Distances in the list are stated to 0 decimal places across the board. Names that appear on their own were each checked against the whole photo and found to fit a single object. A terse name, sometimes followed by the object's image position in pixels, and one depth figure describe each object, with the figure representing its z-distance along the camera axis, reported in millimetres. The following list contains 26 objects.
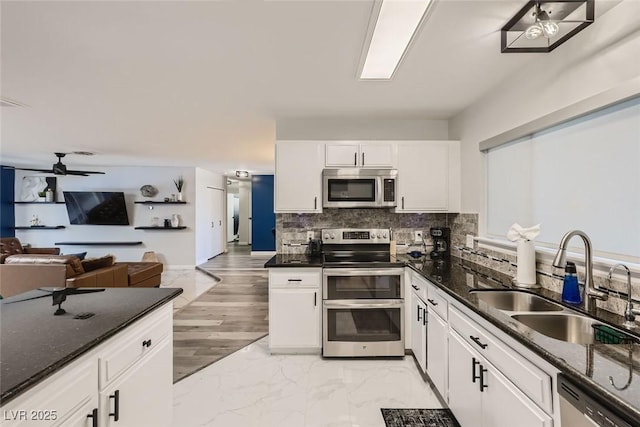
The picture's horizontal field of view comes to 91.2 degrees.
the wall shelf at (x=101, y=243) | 7336
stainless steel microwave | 3176
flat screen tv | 7102
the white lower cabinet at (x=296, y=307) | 2938
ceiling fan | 5496
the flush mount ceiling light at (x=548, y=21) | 1487
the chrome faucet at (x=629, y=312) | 1357
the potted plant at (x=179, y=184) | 7355
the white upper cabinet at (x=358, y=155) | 3215
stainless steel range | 2891
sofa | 3845
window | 1552
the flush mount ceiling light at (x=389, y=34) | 1551
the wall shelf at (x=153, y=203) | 7316
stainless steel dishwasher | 857
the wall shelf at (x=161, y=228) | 7270
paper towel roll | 2068
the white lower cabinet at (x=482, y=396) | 1267
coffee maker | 3367
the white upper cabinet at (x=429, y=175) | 3240
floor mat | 2055
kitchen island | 917
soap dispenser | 1664
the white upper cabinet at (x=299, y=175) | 3213
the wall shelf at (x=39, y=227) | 7289
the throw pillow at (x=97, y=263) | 4242
